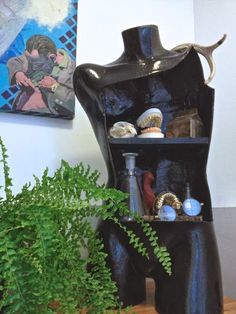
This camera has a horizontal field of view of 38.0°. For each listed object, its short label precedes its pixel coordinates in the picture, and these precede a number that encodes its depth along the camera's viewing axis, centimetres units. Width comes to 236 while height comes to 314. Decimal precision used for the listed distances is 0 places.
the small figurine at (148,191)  84
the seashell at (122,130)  80
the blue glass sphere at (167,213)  77
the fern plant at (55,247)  51
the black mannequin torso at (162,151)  70
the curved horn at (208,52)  84
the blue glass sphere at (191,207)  79
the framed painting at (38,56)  96
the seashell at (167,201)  81
